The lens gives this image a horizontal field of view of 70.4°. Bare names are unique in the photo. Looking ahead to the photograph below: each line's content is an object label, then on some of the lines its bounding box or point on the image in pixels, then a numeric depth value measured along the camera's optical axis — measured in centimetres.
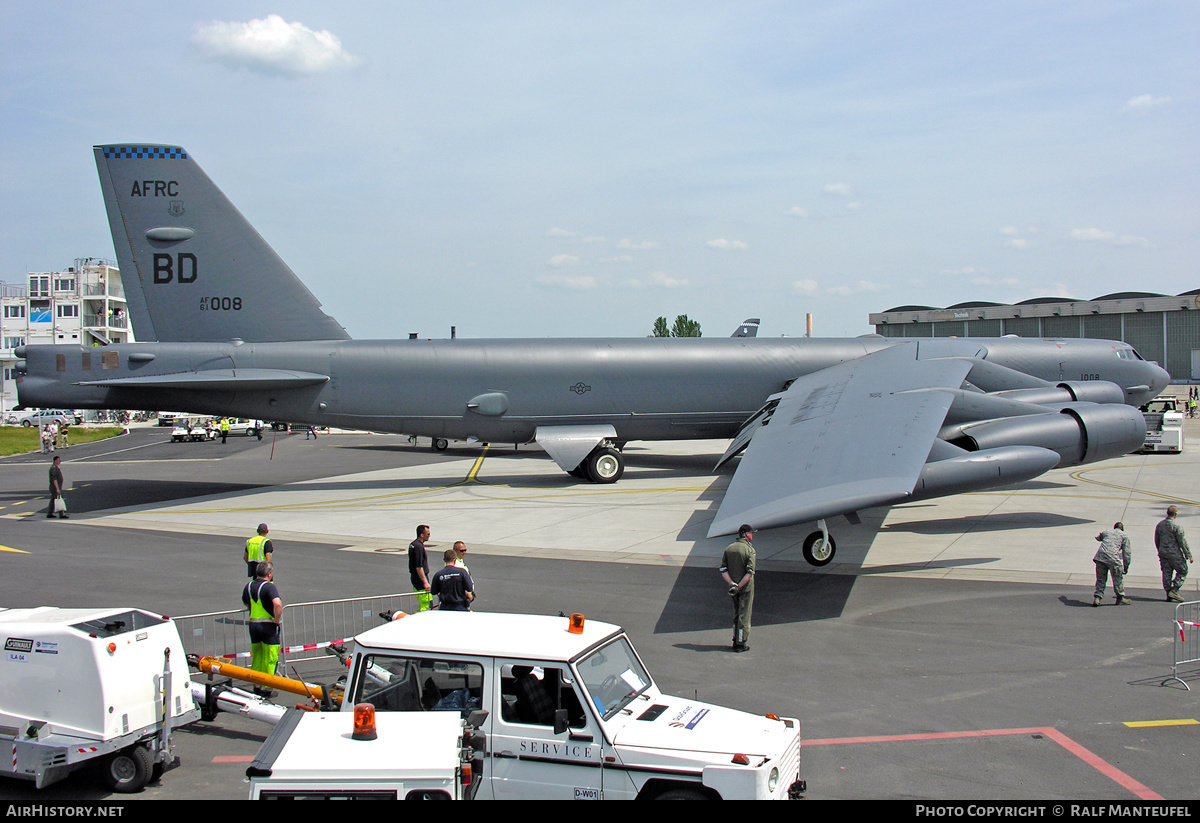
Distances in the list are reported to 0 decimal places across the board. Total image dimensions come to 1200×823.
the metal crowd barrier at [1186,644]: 977
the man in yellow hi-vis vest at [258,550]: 1206
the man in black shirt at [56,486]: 2312
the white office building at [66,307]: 9012
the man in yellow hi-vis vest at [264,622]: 955
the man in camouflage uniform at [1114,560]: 1277
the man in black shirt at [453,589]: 1027
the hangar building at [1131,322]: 8188
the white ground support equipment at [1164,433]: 3300
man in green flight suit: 1105
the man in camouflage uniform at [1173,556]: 1293
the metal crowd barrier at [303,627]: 1116
